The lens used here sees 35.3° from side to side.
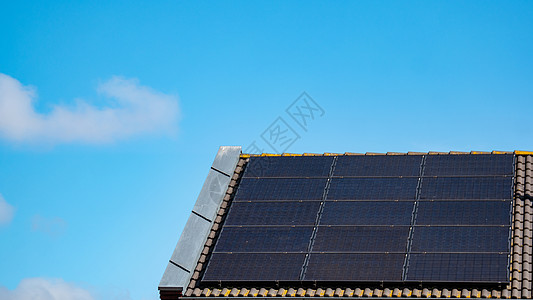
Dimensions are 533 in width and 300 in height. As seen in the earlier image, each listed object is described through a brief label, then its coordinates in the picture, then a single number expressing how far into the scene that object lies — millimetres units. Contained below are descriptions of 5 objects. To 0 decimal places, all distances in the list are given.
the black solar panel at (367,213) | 25938
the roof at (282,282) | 23156
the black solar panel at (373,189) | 26953
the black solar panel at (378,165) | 28062
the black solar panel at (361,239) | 24906
